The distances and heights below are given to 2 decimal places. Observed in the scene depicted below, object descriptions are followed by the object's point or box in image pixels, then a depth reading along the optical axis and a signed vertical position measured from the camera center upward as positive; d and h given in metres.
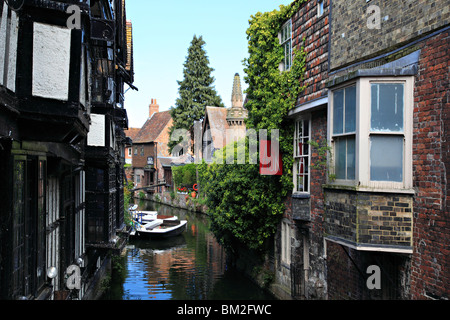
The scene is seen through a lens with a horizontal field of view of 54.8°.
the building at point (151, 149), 61.44 +1.34
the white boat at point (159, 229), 29.31 -4.90
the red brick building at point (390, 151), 7.24 +0.13
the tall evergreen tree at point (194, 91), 51.06 +7.96
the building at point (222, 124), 39.75 +3.40
